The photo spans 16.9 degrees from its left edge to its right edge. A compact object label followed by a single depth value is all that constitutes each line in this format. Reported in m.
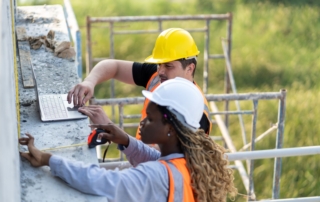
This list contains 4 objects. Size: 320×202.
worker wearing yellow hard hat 5.31
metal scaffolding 7.88
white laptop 5.34
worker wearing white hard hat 4.15
